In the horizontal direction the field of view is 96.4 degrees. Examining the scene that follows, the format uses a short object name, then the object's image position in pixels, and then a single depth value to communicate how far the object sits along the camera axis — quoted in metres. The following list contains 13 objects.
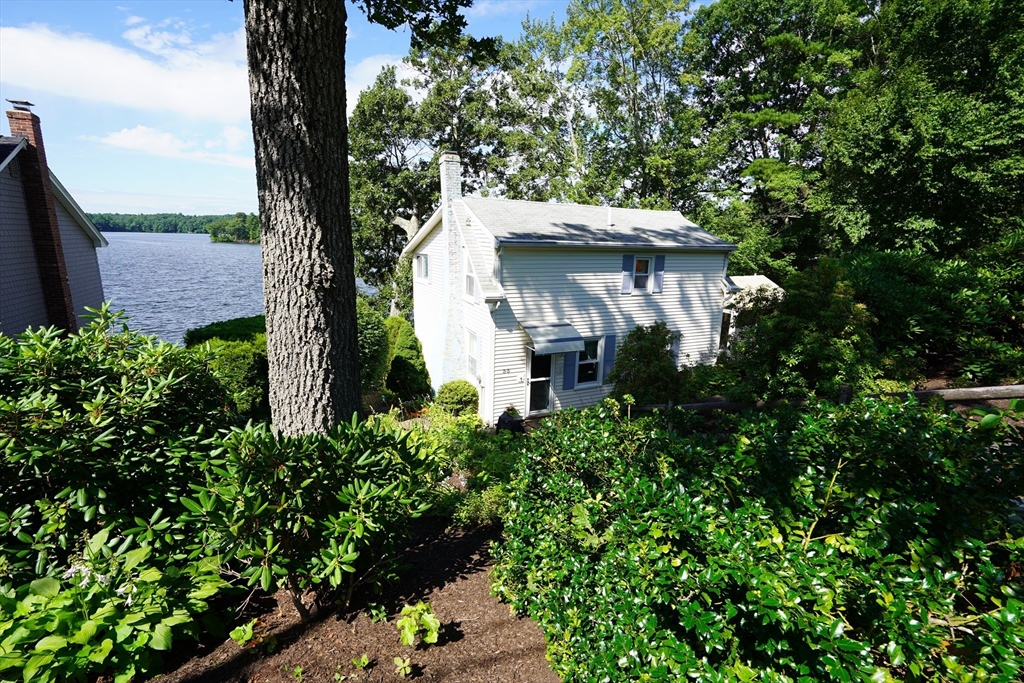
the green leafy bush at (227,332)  11.48
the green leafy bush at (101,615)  2.31
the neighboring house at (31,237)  10.68
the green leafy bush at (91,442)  2.97
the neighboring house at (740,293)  9.24
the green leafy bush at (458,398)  13.38
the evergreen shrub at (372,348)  14.34
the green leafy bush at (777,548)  2.11
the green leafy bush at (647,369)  9.09
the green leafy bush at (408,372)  17.44
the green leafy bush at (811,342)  7.58
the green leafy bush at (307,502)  2.78
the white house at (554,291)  12.66
